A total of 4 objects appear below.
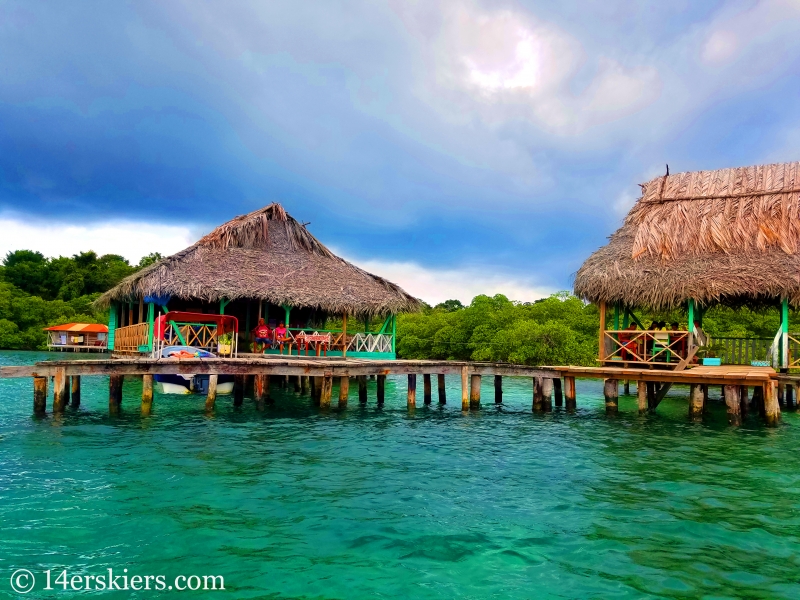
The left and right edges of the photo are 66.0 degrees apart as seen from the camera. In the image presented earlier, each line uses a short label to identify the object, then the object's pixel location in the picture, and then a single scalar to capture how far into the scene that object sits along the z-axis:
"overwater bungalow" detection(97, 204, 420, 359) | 17.97
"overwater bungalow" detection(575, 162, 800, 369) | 15.04
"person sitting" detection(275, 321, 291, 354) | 18.91
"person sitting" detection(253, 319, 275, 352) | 18.70
